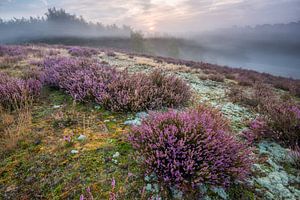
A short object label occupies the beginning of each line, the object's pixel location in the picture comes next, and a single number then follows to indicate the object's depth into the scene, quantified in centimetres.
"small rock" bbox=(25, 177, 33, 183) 226
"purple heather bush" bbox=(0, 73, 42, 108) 394
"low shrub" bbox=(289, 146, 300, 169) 281
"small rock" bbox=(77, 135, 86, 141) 297
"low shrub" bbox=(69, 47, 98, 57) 1494
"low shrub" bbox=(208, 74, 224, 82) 982
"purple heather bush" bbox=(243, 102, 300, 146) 330
